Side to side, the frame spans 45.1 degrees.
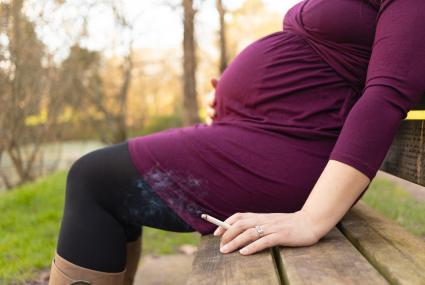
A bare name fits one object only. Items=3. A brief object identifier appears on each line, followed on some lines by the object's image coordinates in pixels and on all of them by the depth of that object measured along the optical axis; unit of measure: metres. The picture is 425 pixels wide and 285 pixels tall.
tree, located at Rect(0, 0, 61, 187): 5.02
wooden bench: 0.99
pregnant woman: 1.36
